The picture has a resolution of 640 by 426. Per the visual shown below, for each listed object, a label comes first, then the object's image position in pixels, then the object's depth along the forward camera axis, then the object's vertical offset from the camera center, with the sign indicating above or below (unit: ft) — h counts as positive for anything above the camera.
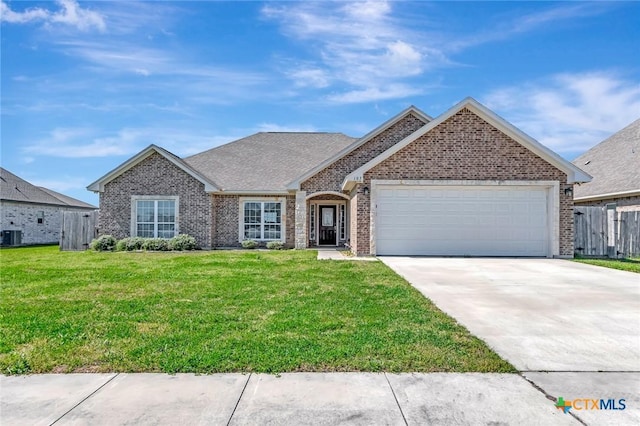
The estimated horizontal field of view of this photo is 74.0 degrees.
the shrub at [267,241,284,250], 66.18 -3.96
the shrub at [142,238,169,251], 63.46 -3.76
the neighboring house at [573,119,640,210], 60.64 +8.18
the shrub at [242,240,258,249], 66.74 -3.72
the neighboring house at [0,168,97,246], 84.89 +1.36
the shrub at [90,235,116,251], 64.54 -3.74
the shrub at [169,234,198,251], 63.16 -3.44
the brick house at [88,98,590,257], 51.16 +3.48
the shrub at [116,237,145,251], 63.52 -3.66
